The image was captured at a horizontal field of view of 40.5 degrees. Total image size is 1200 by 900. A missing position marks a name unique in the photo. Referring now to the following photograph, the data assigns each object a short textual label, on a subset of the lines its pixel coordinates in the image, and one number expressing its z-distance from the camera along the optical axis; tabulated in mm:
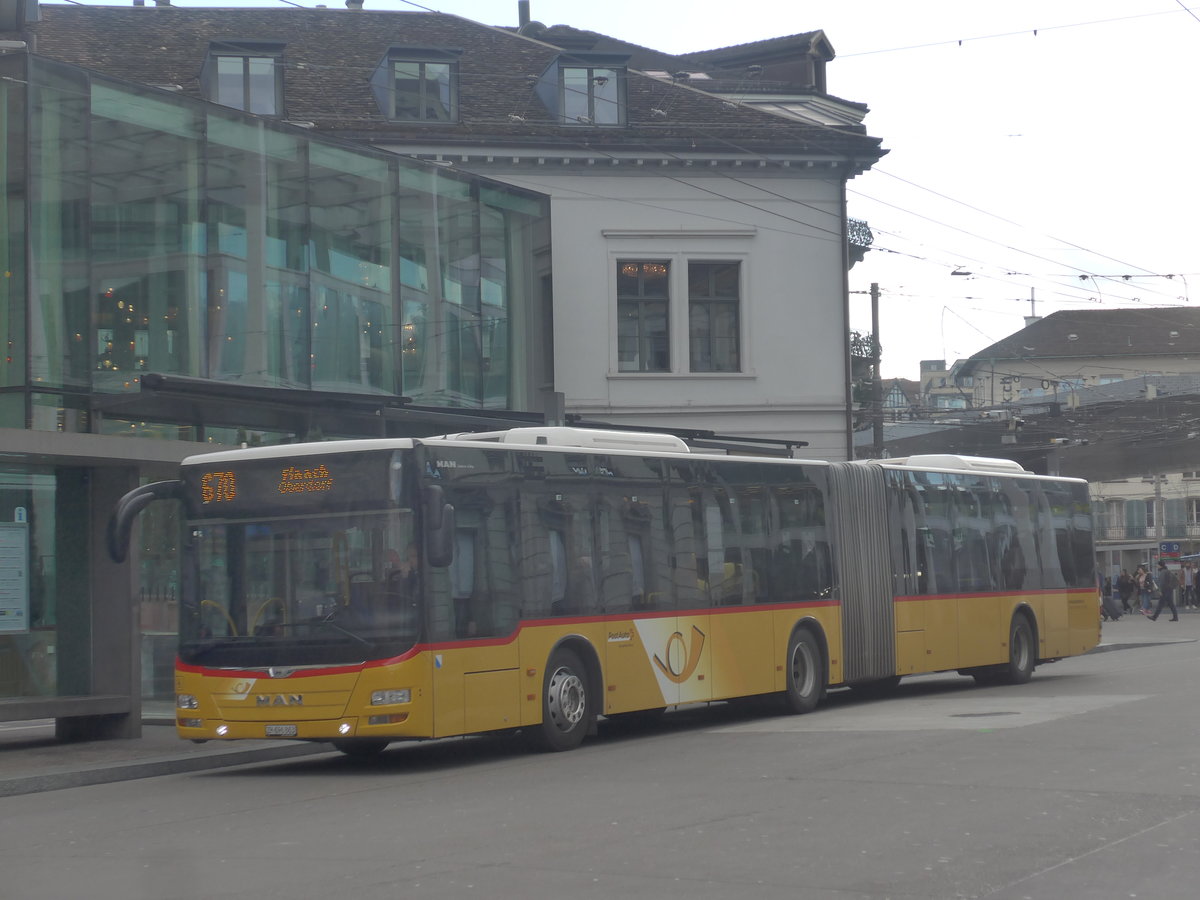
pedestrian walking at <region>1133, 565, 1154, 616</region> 54406
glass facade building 16922
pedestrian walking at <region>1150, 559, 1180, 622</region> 50781
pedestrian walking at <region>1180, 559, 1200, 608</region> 62438
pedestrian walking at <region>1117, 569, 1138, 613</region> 56688
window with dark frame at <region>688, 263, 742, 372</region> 32594
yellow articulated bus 13508
